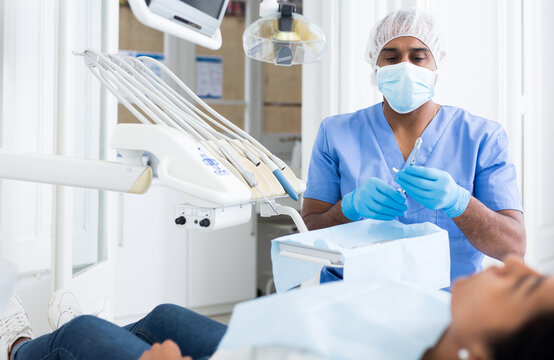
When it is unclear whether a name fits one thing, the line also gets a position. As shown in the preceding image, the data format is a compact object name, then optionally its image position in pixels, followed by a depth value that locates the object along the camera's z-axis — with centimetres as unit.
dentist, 129
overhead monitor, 86
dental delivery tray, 94
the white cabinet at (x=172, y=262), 283
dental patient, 58
